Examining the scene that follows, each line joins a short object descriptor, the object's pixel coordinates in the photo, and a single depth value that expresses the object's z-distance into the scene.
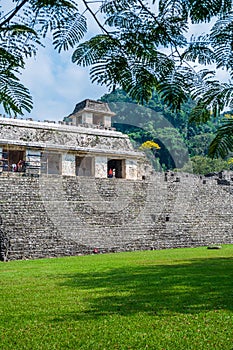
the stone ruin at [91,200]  61.86
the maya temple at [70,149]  79.77
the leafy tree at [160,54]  12.78
